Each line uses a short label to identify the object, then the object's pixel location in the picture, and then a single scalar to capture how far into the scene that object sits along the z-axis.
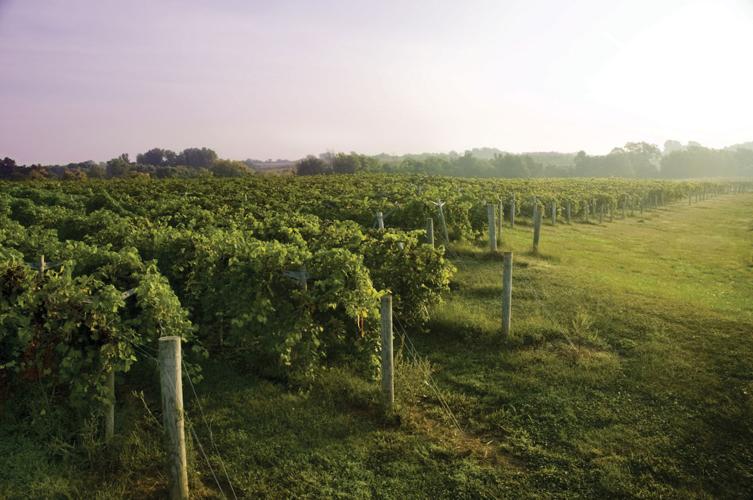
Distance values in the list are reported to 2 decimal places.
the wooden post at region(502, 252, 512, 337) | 9.16
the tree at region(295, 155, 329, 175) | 74.94
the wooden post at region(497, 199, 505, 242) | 18.58
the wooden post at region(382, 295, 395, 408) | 6.43
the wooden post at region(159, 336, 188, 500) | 4.42
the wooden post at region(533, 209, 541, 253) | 17.18
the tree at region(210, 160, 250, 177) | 67.69
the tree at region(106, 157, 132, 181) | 75.64
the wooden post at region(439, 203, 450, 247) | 16.08
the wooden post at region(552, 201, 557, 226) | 27.65
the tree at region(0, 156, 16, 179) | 53.57
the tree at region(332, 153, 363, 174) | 75.69
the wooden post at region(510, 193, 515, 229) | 24.93
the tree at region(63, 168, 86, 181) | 51.34
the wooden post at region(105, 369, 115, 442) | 5.41
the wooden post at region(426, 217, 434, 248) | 13.37
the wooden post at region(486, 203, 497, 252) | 16.28
